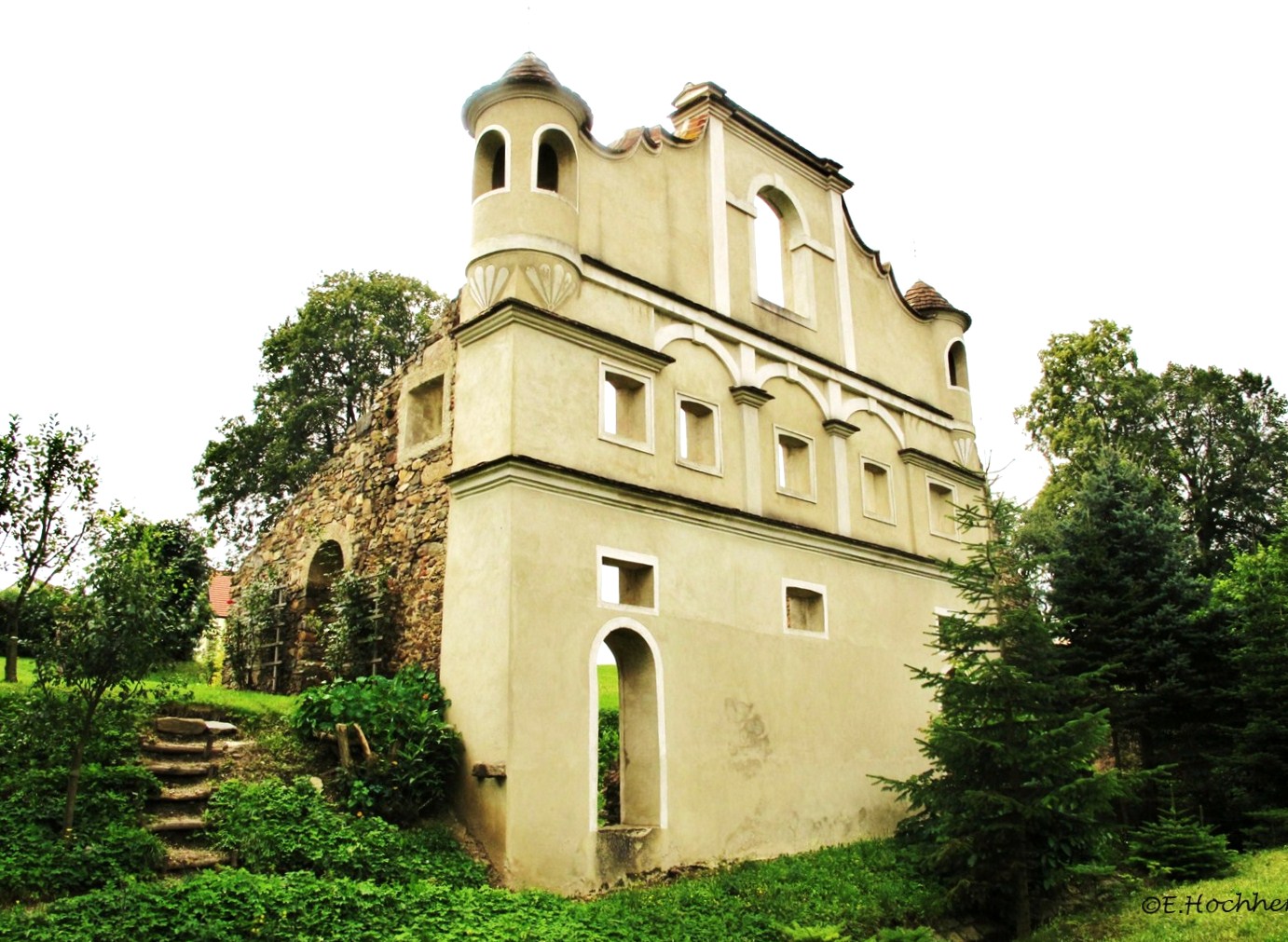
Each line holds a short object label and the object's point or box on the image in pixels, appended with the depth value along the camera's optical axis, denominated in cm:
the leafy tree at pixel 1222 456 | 2977
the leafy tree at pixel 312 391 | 2842
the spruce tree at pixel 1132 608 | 1848
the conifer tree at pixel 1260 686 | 1630
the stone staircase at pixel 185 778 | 879
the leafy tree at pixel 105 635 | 848
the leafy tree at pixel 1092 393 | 2894
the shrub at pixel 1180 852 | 1307
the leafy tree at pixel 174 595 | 922
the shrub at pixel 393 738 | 1045
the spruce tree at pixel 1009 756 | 1112
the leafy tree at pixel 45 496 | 1100
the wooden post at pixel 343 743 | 1052
